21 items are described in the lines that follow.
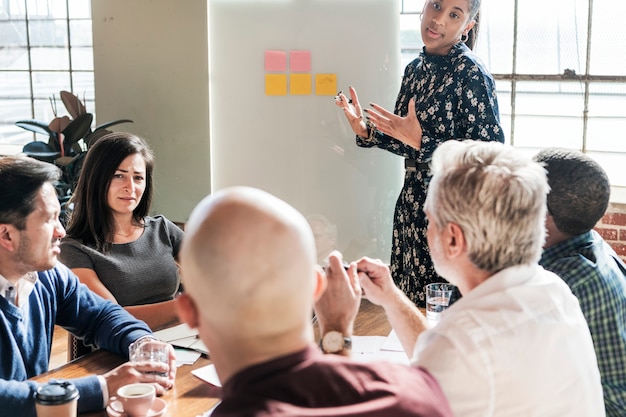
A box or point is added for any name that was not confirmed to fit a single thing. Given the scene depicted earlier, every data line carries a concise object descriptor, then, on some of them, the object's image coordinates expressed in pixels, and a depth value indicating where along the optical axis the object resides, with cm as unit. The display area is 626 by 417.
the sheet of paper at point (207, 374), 197
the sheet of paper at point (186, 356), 210
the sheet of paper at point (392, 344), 217
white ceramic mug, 173
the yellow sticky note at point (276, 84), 433
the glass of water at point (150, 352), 200
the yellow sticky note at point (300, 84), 428
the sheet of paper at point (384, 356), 208
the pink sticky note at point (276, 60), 430
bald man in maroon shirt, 104
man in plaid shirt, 189
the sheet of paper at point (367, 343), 216
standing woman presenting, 325
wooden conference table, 183
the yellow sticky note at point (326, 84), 425
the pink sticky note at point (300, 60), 426
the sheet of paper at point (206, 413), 177
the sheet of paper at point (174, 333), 229
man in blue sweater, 205
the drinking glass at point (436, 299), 233
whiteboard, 420
